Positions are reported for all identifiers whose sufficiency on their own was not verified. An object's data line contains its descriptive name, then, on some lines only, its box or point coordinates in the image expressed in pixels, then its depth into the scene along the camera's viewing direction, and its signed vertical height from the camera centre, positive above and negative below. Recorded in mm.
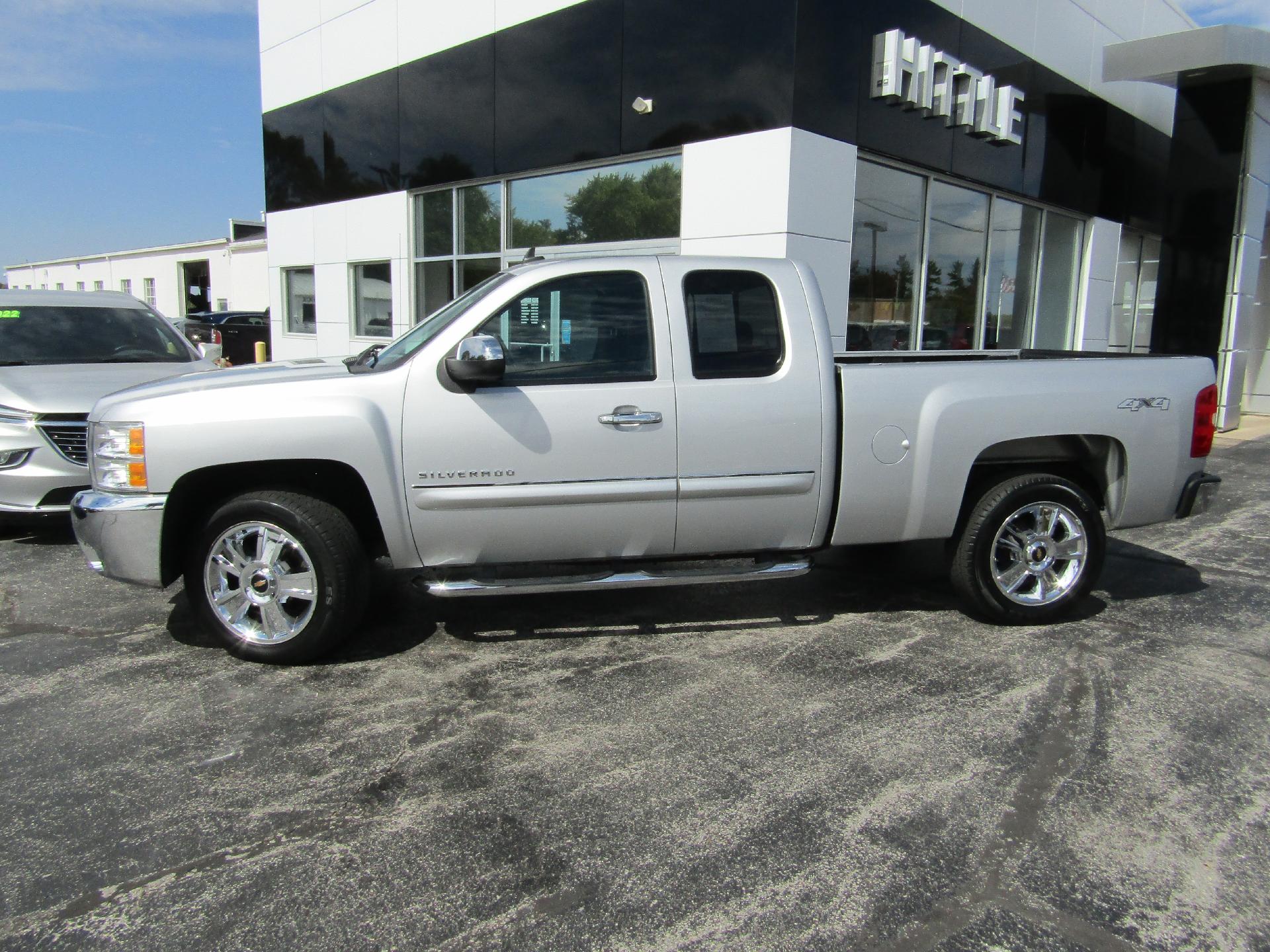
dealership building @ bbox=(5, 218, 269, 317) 44094 +2878
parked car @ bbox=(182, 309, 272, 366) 22141 -188
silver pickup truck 4262 -563
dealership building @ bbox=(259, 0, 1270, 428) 9375 +2347
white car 6270 -356
